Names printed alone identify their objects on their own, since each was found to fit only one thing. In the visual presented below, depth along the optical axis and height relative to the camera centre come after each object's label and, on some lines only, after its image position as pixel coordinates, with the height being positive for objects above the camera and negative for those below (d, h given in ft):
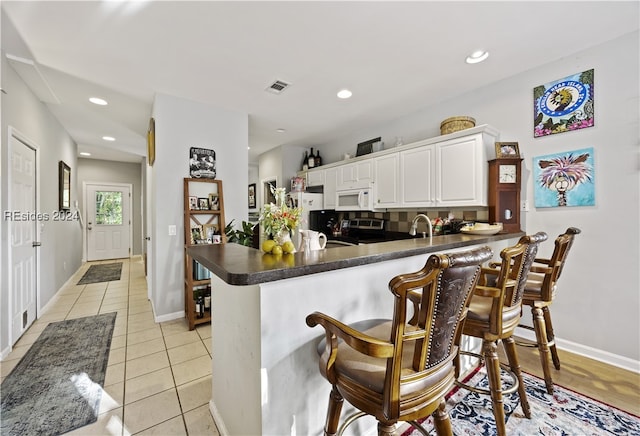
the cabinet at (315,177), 15.80 +2.34
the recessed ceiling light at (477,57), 7.77 +4.73
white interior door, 8.53 -0.67
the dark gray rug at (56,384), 5.42 -4.09
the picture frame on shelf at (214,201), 11.22 +0.64
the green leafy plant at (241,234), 10.48 -0.72
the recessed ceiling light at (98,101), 10.65 +4.67
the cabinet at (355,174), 13.03 +2.13
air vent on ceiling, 9.47 +4.70
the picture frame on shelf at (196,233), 10.59 -0.66
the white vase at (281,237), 4.70 -0.37
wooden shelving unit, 10.05 -0.26
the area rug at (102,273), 16.71 -3.87
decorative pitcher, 5.14 -0.48
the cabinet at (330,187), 14.92 +1.66
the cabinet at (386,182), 11.74 +1.55
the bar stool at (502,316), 4.48 -1.80
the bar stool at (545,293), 5.85 -1.82
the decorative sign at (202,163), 10.78 +2.18
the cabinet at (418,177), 10.32 +1.57
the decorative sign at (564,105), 7.72 +3.34
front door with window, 22.70 -0.37
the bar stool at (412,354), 2.84 -1.65
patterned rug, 5.16 -4.12
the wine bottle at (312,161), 17.22 +3.54
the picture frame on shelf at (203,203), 10.94 +0.55
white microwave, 12.91 +0.86
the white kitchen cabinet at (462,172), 8.93 +1.53
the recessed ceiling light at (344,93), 10.15 +4.72
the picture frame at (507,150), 8.67 +2.12
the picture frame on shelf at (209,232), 10.83 -0.64
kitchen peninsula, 3.64 -1.61
